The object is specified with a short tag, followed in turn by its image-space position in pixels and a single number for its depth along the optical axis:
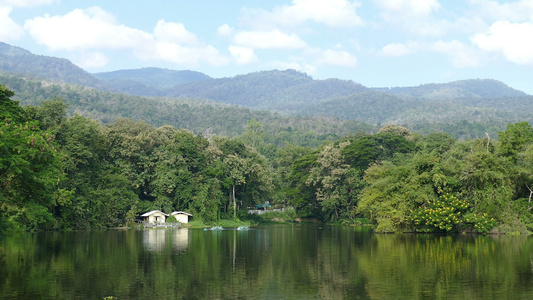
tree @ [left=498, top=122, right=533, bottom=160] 54.28
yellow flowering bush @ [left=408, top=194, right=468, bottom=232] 50.50
